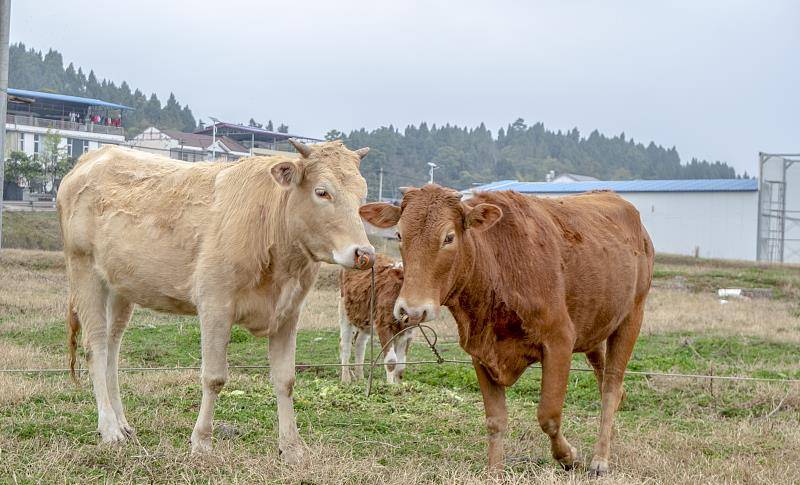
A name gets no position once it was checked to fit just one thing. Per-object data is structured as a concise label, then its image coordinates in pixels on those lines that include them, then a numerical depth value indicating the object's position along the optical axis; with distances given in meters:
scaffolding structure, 38.22
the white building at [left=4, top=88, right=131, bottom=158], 53.00
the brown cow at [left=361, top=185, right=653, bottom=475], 5.63
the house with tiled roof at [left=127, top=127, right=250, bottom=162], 34.03
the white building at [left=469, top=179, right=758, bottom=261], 46.41
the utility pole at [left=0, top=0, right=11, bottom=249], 13.20
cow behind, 11.24
